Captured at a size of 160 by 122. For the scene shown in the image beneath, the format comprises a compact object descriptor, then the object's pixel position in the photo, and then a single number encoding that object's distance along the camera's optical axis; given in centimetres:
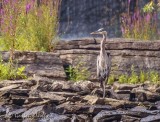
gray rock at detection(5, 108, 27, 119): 1596
